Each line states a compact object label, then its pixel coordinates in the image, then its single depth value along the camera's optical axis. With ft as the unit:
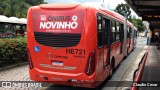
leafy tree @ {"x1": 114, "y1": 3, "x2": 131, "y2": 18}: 203.45
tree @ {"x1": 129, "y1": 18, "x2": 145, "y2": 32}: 231.59
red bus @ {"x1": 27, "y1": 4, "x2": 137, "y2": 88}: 14.49
